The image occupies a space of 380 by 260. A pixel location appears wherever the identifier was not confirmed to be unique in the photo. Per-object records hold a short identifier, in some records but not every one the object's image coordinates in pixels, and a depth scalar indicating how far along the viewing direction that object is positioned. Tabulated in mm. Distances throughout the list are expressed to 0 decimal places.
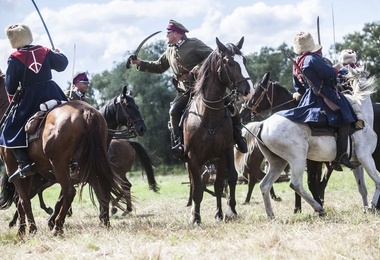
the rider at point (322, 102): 17687
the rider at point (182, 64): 19516
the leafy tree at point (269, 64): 133875
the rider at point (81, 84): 25984
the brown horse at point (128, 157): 27312
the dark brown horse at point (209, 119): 17703
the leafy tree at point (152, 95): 105937
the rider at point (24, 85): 17484
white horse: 17812
